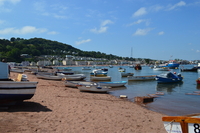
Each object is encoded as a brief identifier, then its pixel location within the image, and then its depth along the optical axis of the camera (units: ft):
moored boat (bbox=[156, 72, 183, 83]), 111.96
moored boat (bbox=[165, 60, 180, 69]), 370.94
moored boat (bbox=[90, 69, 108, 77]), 141.60
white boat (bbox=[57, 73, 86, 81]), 109.23
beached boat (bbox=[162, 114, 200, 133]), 18.25
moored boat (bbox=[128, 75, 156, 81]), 126.62
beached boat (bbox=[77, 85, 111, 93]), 65.67
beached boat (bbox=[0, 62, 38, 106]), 28.81
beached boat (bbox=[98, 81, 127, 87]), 83.27
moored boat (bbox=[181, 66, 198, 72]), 272.35
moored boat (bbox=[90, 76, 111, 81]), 122.52
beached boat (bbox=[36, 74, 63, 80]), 106.11
